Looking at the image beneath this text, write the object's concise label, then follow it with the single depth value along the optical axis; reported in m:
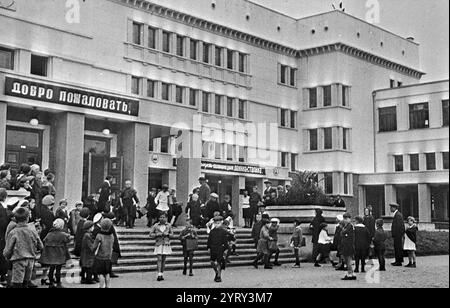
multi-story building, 22.61
